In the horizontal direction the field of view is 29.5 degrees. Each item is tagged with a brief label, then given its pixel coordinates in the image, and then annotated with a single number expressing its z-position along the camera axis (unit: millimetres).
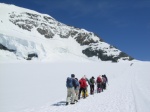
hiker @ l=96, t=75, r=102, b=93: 23156
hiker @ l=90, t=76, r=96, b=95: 21609
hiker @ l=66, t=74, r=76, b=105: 16659
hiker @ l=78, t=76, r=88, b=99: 19275
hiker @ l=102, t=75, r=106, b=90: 24311
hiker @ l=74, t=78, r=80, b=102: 17312
